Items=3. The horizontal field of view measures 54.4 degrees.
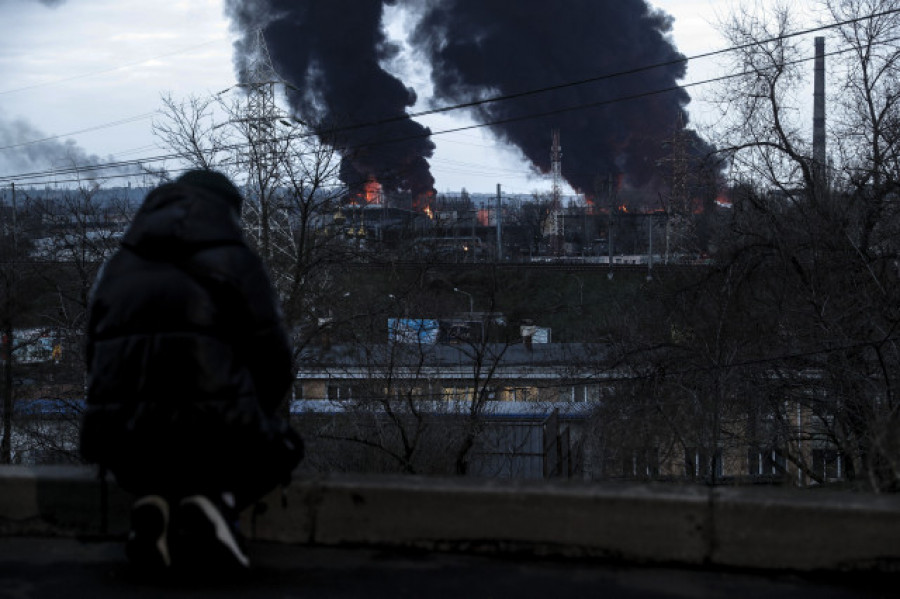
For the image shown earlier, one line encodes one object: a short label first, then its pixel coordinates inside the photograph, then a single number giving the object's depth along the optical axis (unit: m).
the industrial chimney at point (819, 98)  20.08
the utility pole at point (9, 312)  23.36
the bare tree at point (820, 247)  17.38
